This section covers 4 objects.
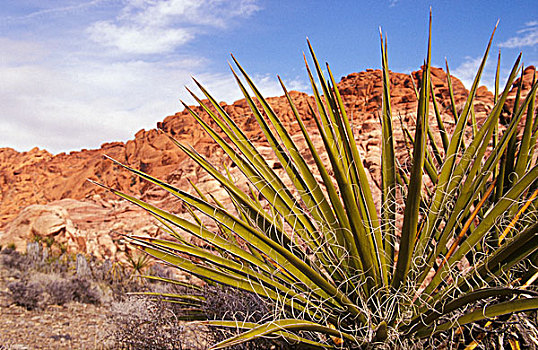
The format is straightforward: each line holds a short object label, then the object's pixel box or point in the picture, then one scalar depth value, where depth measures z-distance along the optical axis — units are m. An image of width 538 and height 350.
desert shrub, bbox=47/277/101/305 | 6.30
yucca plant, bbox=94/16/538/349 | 1.39
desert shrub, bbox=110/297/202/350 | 2.78
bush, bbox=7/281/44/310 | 5.75
